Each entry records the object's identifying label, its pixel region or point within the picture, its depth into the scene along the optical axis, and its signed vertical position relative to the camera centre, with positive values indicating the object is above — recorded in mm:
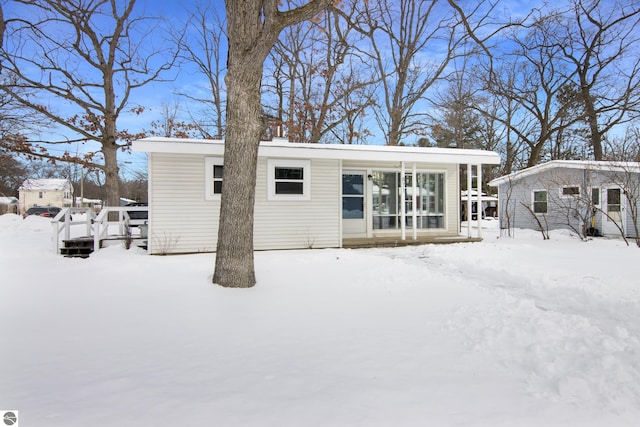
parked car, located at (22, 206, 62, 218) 27197 +321
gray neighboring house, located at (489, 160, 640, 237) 12336 +798
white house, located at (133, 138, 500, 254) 8617 +578
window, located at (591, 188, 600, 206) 14109 +645
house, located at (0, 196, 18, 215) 27931 +815
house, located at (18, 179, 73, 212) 47812 +2846
